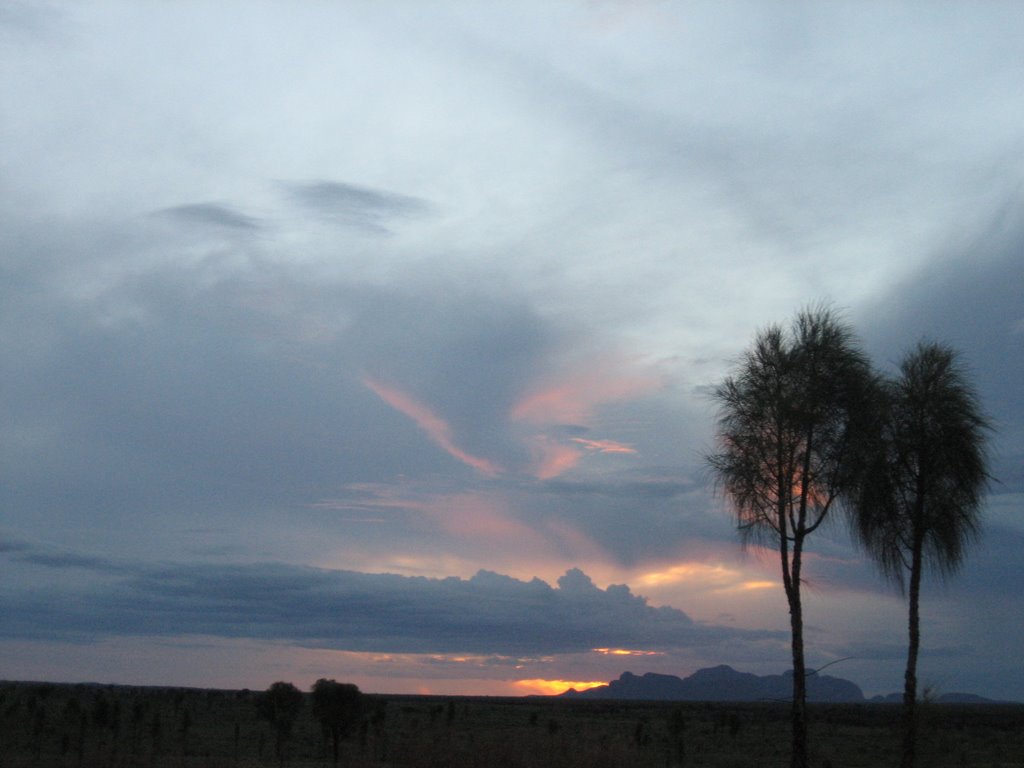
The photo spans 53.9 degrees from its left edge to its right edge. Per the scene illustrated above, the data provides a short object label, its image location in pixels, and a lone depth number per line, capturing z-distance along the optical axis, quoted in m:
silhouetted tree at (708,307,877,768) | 24.70
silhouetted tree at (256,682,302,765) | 37.95
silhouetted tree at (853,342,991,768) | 24.64
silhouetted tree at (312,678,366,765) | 32.69
